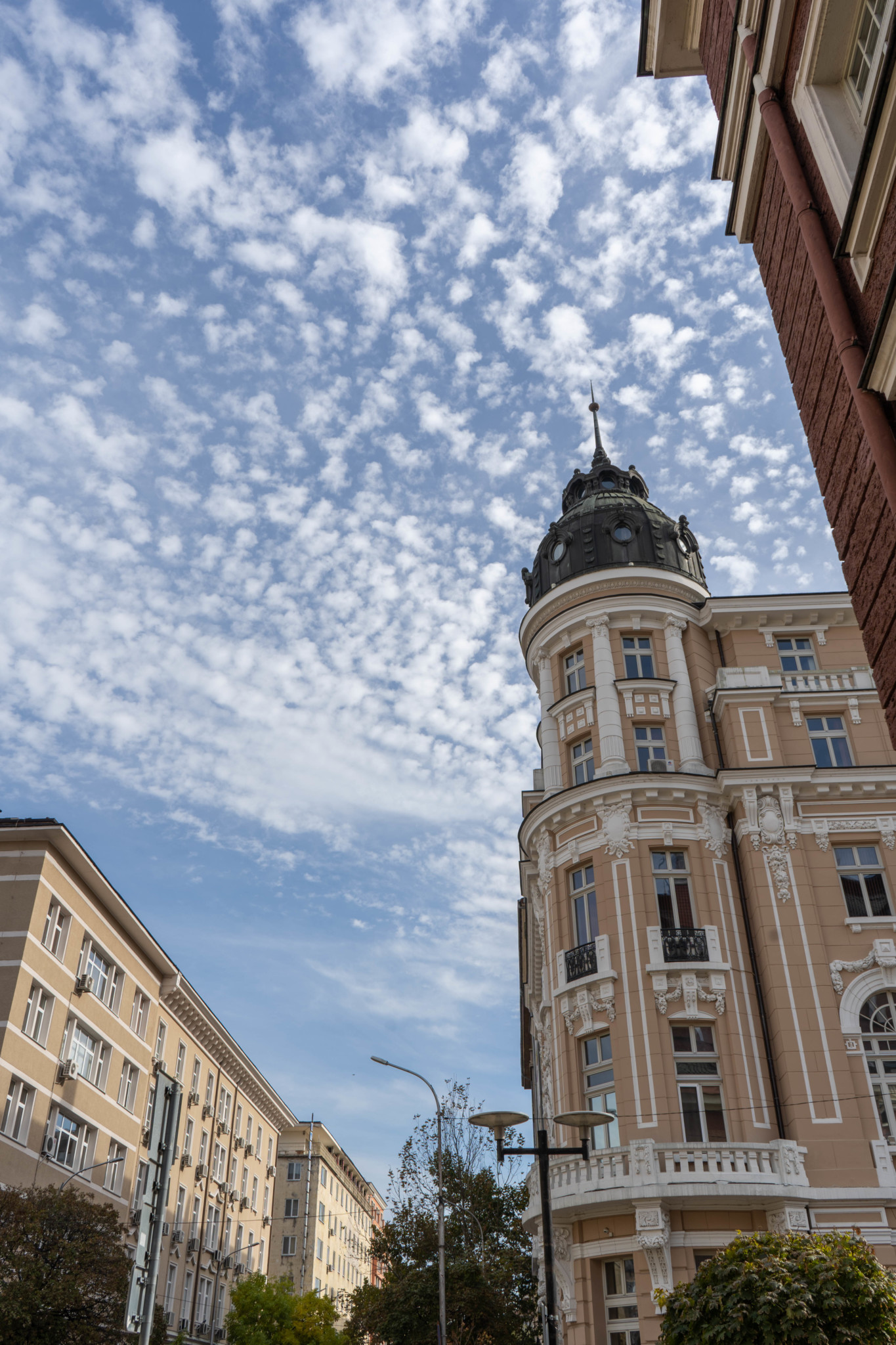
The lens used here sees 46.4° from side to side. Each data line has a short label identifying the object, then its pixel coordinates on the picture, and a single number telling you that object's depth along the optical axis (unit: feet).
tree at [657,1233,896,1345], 46.03
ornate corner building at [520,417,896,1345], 83.51
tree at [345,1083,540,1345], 127.54
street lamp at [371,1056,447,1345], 95.71
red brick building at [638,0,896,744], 25.89
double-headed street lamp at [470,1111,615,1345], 51.57
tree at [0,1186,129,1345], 82.53
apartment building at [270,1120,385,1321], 281.33
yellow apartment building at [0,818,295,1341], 111.45
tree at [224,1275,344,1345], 169.07
